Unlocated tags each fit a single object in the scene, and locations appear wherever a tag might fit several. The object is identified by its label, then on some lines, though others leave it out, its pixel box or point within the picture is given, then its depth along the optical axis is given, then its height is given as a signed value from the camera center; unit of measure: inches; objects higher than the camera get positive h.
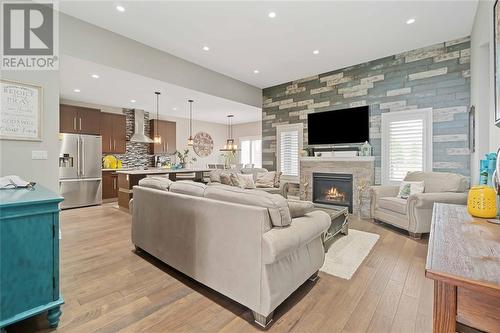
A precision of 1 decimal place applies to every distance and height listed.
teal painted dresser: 55.0 -23.5
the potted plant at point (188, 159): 349.5 +9.5
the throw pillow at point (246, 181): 190.3 -13.6
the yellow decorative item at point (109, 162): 268.5 +3.1
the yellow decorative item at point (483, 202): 53.6 -8.5
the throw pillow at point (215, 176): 190.4 -9.1
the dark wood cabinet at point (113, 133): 260.4 +37.3
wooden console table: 25.0 -13.1
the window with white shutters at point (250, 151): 399.9 +25.9
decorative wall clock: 371.2 +34.9
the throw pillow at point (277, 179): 213.5 -12.6
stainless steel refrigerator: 214.8 -5.3
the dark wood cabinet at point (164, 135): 308.8 +41.7
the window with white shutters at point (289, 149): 240.7 +18.2
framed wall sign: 106.8 +25.9
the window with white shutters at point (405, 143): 167.5 +17.4
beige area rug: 96.5 -43.0
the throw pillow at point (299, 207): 79.0 -14.6
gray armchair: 130.6 -20.7
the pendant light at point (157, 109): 217.6 +67.0
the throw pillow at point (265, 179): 212.4 -12.9
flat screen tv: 195.2 +35.9
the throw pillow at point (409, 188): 150.1 -14.9
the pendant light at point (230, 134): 305.7 +57.9
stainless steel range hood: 290.2 +54.6
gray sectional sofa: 64.3 -24.2
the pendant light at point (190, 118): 246.5 +67.4
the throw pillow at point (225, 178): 183.8 -10.4
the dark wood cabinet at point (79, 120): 222.8 +45.5
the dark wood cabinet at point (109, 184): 257.9 -22.4
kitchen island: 207.6 -14.8
